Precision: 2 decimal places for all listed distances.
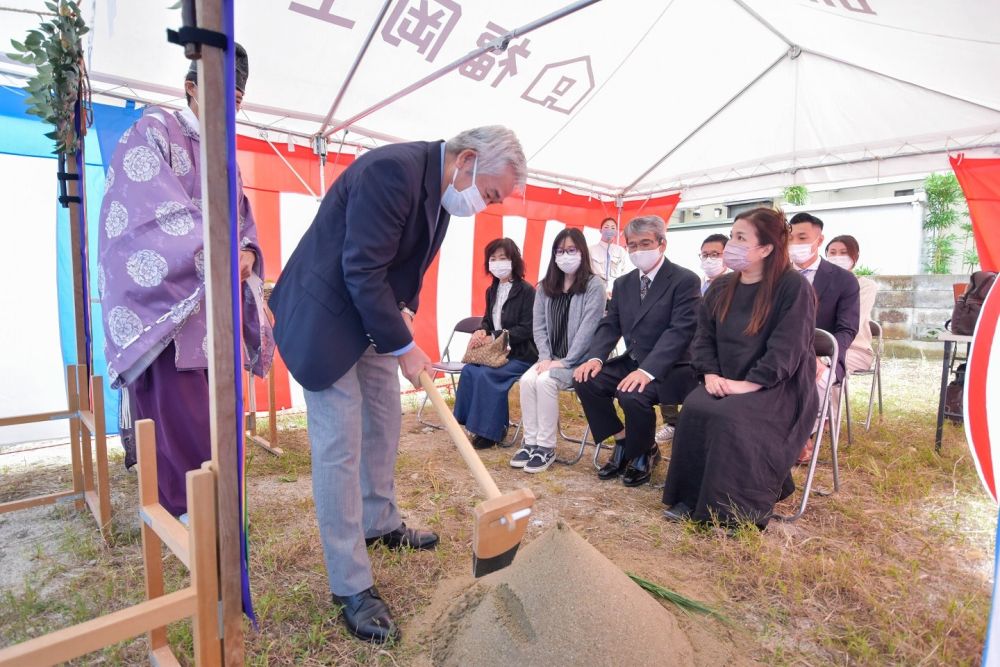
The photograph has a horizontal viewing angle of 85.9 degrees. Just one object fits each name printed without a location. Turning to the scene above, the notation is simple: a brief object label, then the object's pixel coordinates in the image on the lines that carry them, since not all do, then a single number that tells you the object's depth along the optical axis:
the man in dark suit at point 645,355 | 3.06
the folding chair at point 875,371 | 3.79
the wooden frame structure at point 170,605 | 0.86
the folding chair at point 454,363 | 4.14
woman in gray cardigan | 3.38
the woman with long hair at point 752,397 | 2.38
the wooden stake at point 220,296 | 0.95
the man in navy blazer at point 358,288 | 1.49
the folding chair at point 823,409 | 2.53
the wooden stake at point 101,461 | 2.13
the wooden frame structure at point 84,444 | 2.15
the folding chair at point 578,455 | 3.42
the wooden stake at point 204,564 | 1.00
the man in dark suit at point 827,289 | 3.16
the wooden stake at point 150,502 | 1.23
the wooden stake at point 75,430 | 2.31
